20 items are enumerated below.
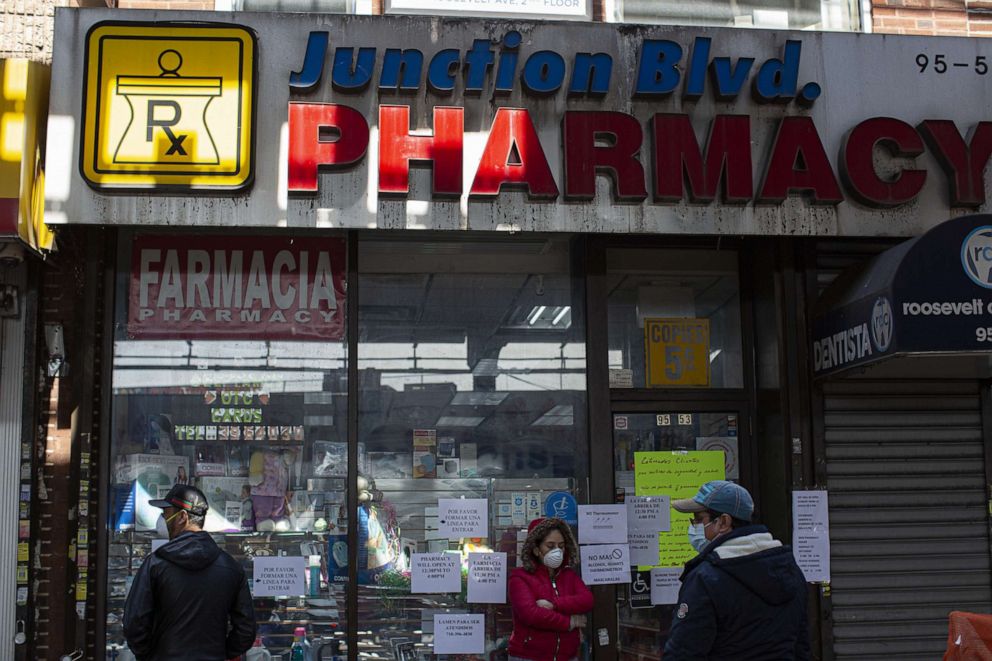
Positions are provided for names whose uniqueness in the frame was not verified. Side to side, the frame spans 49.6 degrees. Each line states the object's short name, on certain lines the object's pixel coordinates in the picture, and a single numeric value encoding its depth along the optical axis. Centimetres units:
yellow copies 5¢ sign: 761
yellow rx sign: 662
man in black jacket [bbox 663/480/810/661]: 418
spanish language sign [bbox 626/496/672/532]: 730
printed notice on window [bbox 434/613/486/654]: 702
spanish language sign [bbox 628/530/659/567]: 727
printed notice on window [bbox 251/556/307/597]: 689
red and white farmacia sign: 712
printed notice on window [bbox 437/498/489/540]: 714
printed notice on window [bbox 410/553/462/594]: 705
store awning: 617
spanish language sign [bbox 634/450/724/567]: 734
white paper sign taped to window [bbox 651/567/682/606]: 727
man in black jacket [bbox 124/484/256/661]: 495
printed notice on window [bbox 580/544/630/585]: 705
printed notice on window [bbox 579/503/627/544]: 710
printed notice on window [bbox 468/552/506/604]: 704
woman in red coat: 635
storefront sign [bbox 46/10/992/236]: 673
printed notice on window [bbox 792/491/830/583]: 703
